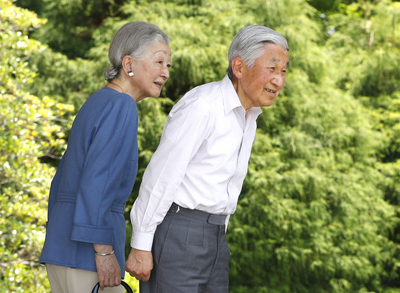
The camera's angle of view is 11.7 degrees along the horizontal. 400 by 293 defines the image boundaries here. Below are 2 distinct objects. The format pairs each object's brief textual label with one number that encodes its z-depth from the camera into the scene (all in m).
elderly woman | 5.37
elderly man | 5.48
